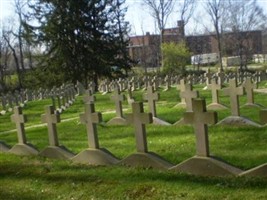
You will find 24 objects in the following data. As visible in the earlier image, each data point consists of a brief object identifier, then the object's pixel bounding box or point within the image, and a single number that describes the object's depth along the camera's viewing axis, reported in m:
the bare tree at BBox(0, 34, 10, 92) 53.78
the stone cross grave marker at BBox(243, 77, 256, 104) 12.69
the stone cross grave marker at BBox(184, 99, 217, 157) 6.02
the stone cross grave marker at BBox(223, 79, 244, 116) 10.30
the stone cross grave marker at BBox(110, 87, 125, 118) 11.83
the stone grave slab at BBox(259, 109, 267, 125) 5.80
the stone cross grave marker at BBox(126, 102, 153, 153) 6.65
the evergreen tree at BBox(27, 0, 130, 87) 37.16
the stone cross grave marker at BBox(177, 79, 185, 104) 14.08
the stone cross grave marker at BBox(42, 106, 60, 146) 7.88
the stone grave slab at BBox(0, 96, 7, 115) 22.58
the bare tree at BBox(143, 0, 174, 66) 52.16
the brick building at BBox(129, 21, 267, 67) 60.53
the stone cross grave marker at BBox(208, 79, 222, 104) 13.19
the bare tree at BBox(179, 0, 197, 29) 57.84
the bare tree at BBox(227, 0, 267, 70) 58.84
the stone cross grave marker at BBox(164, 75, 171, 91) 27.52
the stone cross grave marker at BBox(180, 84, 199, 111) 11.05
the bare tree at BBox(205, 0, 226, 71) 54.51
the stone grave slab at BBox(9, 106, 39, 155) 8.39
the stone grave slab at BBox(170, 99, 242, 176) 5.89
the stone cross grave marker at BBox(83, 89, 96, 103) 13.56
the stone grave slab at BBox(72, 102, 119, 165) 7.07
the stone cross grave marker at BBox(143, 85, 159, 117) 11.76
